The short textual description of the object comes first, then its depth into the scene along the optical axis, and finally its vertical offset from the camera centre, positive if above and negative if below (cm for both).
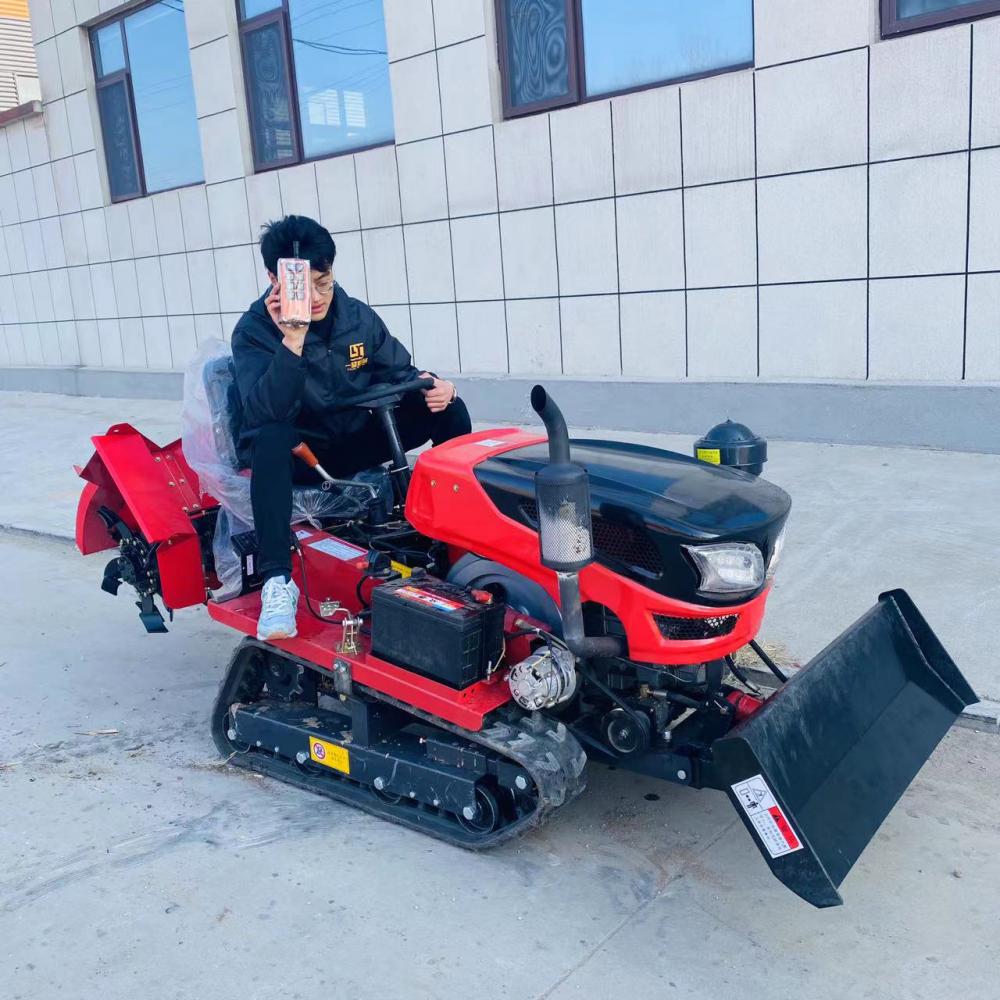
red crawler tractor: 254 -115
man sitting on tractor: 325 -44
